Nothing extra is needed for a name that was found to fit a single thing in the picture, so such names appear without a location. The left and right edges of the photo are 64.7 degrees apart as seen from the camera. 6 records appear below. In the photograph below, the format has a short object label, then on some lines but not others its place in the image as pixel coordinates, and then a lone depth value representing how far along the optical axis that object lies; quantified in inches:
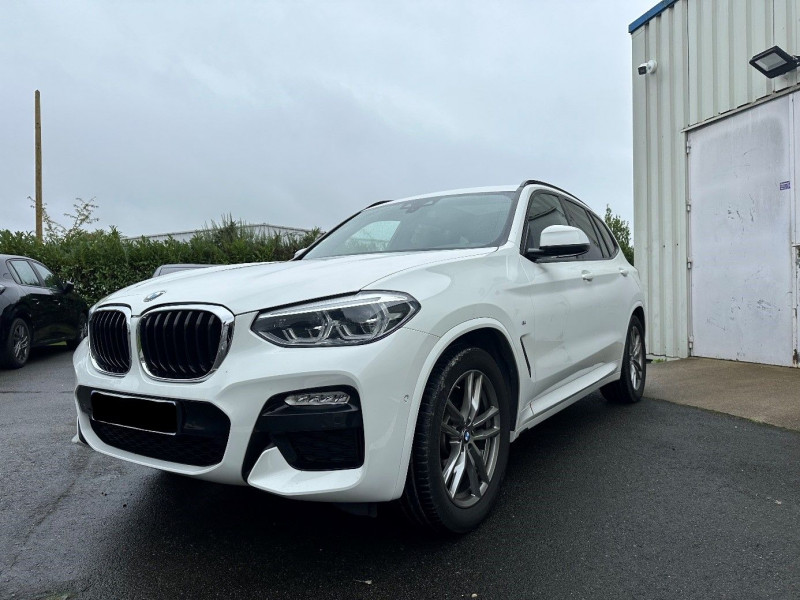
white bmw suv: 85.0
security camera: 342.7
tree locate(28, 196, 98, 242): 1033.5
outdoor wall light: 254.5
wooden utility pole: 835.4
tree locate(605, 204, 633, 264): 1283.7
